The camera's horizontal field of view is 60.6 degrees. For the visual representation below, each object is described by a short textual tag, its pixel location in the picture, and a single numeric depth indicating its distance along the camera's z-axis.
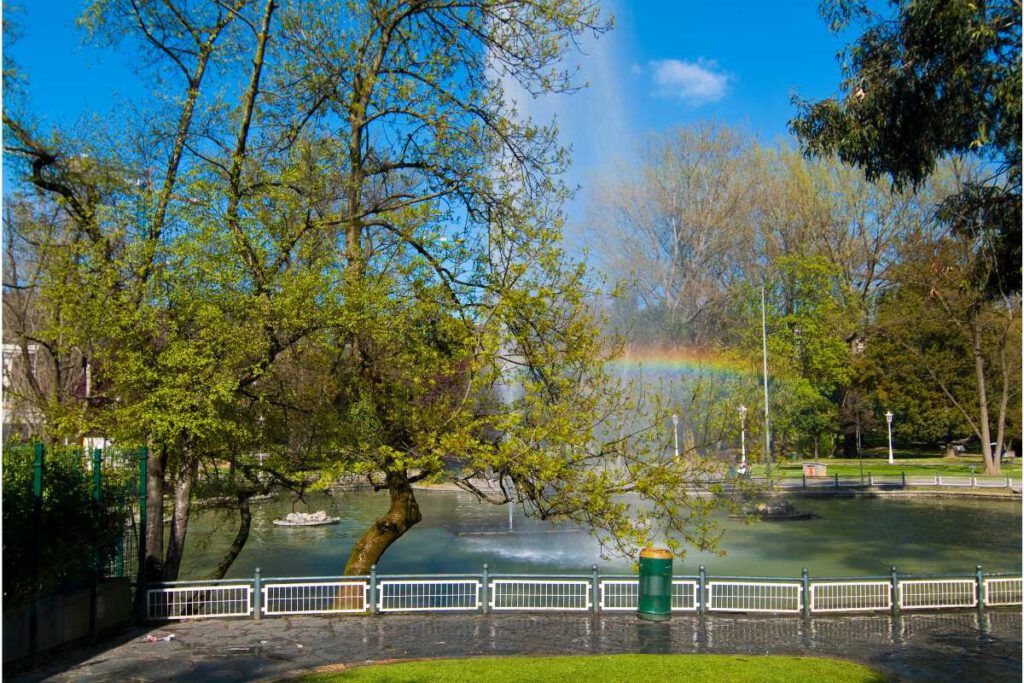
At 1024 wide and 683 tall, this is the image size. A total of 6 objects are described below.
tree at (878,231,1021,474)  53.34
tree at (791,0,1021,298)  14.35
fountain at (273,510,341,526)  35.31
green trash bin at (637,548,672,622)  17.00
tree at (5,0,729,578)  15.99
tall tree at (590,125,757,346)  65.69
